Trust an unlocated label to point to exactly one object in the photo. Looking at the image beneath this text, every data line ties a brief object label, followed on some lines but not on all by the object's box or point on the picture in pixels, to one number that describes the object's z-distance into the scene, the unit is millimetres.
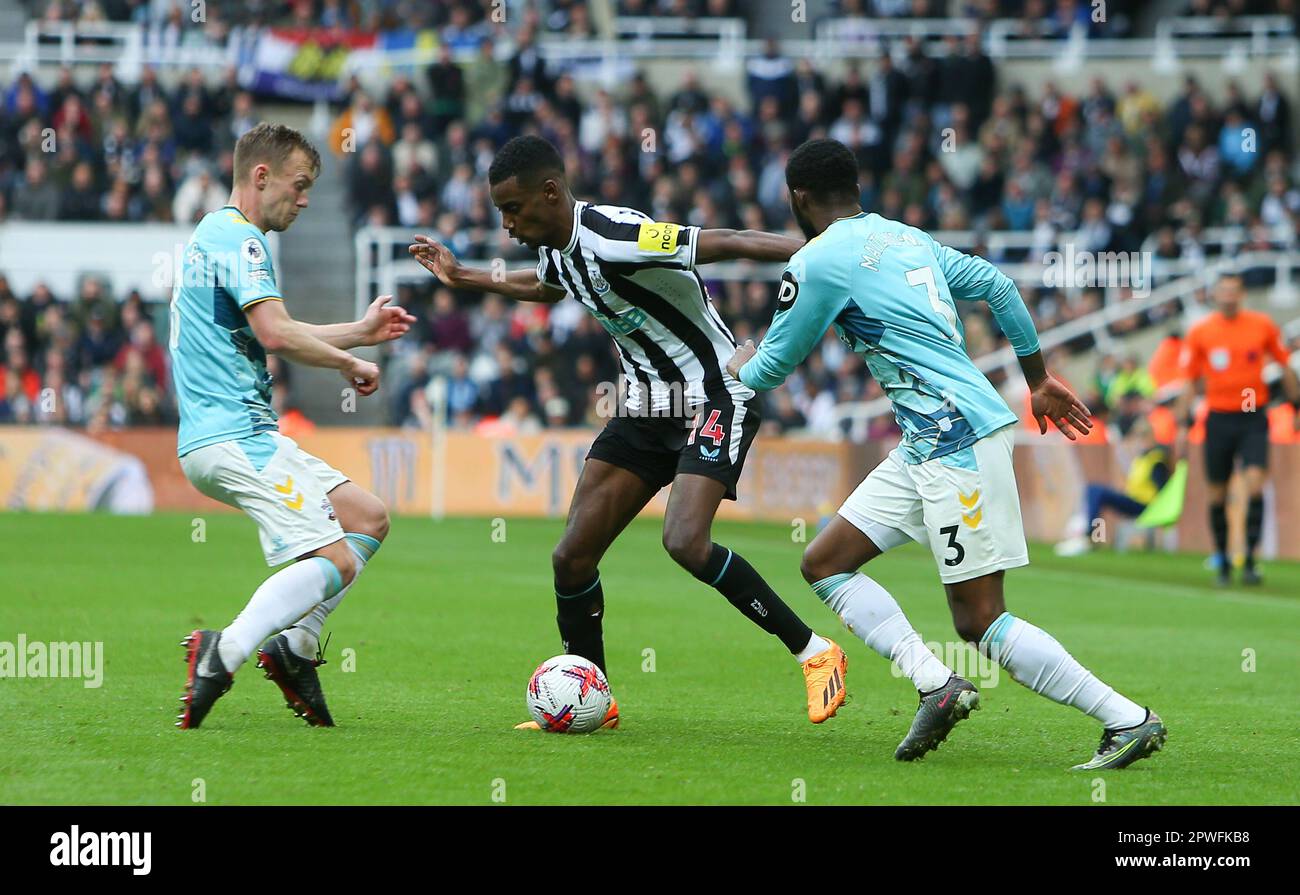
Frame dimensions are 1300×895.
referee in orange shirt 15172
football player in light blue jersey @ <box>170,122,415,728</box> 6805
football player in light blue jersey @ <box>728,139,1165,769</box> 6480
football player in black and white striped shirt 7371
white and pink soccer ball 7262
